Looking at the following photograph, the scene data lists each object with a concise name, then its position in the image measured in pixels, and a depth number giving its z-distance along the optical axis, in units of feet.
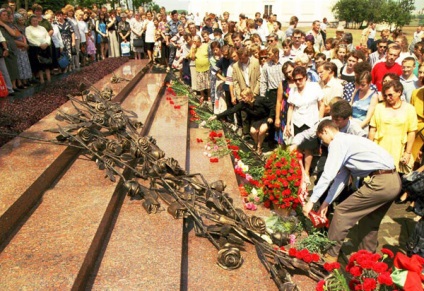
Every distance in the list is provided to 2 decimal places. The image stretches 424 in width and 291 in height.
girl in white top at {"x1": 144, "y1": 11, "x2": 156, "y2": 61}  42.91
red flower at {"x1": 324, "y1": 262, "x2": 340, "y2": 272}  9.45
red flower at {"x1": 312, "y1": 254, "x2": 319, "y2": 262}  10.37
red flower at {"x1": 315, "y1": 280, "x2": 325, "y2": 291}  9.19
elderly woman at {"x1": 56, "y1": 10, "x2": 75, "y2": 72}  33.91
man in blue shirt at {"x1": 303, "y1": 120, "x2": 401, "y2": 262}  11.35
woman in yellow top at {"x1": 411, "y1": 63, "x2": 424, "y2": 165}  16.38
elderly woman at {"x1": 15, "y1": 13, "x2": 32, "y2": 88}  24.41
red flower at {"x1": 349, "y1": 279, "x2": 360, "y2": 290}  9.05
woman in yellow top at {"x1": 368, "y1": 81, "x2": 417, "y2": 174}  14.65
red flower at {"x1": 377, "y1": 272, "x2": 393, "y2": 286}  7.84
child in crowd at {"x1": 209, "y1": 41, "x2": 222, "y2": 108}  26.20
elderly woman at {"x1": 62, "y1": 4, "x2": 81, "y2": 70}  35.60
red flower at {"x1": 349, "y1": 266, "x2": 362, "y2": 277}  8.41
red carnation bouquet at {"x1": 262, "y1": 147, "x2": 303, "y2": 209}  13.60
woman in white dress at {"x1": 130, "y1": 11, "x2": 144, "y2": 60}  45.11
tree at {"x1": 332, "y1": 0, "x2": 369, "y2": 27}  184.34
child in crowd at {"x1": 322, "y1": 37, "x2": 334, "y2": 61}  29.53
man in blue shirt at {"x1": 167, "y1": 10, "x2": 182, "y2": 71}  43.60
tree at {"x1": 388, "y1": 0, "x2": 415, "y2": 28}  165.84
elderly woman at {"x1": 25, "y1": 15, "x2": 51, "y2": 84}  26.25
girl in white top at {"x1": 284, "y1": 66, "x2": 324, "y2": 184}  17.22
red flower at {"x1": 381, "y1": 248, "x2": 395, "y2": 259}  9.12
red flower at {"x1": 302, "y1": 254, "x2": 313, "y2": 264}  10.34
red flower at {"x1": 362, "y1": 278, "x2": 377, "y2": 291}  8.06
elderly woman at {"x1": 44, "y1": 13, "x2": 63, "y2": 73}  30.17
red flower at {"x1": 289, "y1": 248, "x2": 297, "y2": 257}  10.70
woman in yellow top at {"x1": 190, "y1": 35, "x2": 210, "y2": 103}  30.14
